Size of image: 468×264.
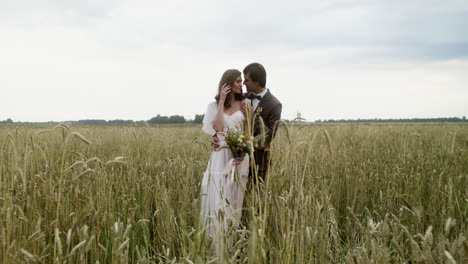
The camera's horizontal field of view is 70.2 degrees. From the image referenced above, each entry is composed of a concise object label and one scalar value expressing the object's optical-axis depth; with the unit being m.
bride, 3.32
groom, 3.41
